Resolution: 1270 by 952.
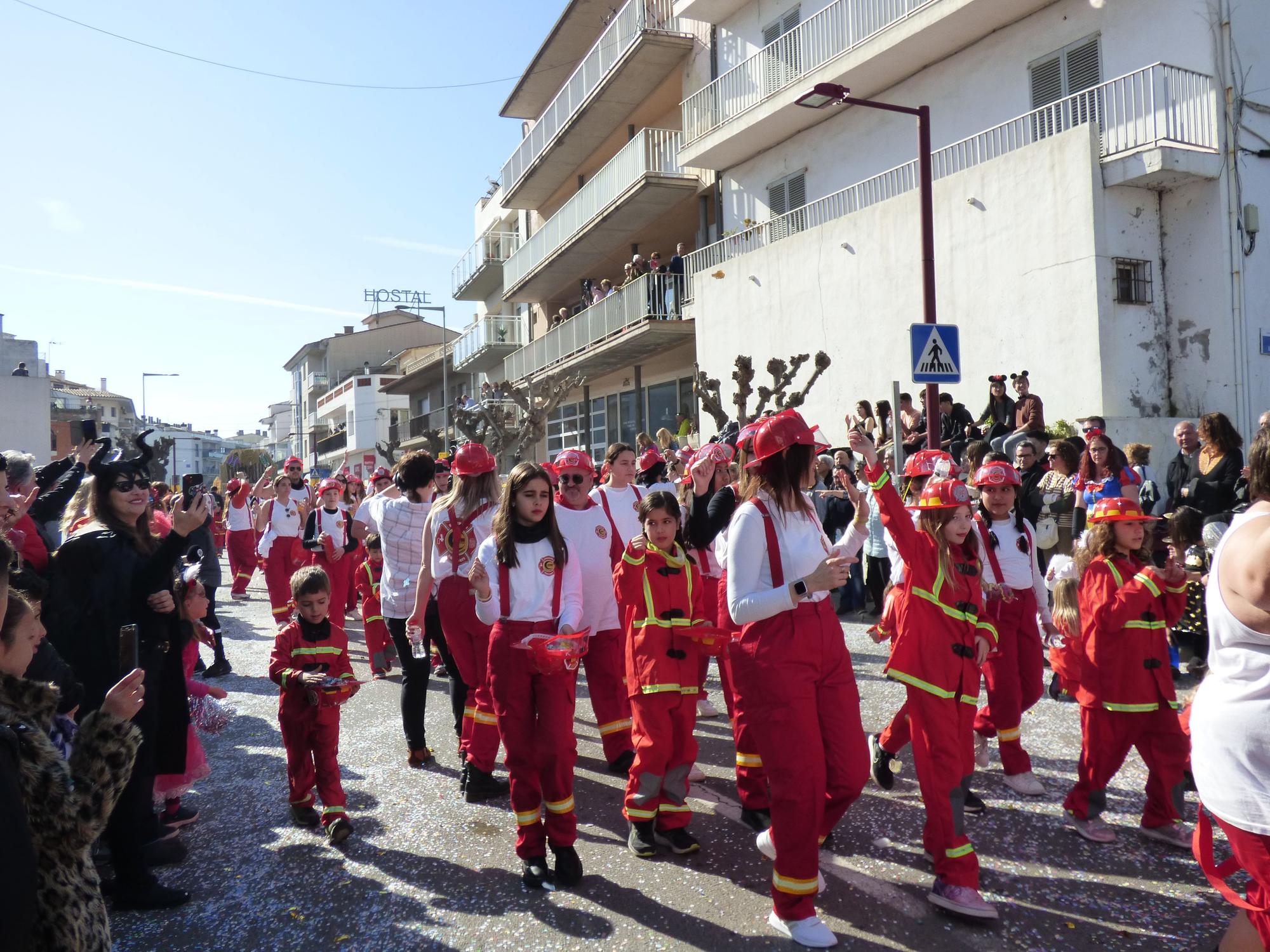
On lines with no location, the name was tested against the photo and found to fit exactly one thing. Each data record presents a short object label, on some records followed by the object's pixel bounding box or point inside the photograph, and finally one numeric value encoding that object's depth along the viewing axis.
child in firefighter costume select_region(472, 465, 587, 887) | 4.22
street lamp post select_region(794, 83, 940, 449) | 11.04
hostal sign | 75.00
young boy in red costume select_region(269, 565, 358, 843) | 4.86
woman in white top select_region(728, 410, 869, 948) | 3.51
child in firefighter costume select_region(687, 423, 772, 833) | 4.11
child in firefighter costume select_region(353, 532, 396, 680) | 9.30
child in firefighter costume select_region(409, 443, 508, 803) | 5.49
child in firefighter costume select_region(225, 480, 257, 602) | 14.85
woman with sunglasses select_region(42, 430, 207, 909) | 4.24
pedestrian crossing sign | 10.24
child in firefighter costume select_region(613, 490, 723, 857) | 4.55
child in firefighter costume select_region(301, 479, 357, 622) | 8.84
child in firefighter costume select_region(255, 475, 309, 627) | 10.78
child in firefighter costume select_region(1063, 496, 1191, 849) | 4.42
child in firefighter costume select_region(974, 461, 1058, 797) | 5.12
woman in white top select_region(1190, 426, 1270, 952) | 2.59
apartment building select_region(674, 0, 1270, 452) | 12.33
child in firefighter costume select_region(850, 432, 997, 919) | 3.80
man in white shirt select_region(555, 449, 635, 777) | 5.46
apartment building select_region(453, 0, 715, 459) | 22.17
